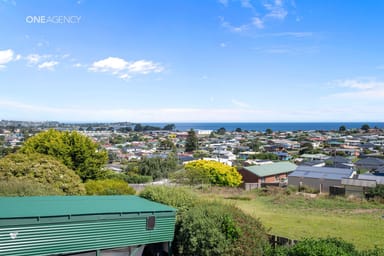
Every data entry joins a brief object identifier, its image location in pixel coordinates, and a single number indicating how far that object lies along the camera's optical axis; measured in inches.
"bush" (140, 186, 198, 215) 453.7
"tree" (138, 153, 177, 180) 1695.4
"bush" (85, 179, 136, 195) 618.2
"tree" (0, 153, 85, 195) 597.3
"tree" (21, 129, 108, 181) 887.7
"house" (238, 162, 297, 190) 1644.9
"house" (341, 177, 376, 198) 1055.0
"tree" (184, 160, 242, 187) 1278.3
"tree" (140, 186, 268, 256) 356.8
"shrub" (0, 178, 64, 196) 489.8
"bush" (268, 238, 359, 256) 297.4
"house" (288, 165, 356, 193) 1279.5
